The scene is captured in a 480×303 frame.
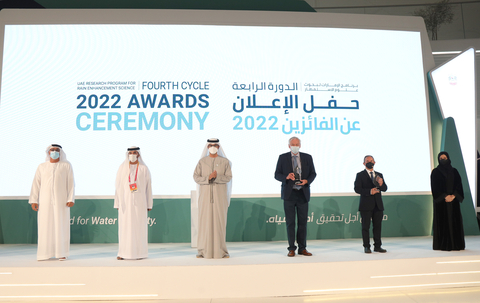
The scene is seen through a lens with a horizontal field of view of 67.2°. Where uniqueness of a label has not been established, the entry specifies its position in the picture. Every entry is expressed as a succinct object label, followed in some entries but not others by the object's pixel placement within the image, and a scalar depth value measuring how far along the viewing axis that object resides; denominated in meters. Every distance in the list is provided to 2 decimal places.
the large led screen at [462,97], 5.63
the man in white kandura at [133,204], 3.94
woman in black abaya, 4.21
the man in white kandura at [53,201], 3.91
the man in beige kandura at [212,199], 3.97
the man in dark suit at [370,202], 4.14
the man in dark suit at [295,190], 3.98
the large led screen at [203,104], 5.32
